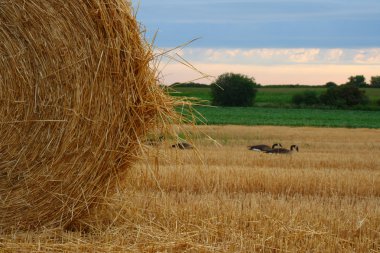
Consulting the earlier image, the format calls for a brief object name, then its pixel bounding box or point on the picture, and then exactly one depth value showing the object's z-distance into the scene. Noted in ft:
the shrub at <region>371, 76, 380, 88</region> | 213.87
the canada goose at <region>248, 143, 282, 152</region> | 48.32
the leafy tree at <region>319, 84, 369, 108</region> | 159.33
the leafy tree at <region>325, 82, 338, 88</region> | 211.00
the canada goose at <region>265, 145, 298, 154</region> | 45.68
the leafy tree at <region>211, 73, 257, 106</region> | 172.86
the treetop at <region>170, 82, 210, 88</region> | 216.15
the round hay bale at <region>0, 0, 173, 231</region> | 20.34
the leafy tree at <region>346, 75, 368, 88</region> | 206.51
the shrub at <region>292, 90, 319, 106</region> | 163.12
